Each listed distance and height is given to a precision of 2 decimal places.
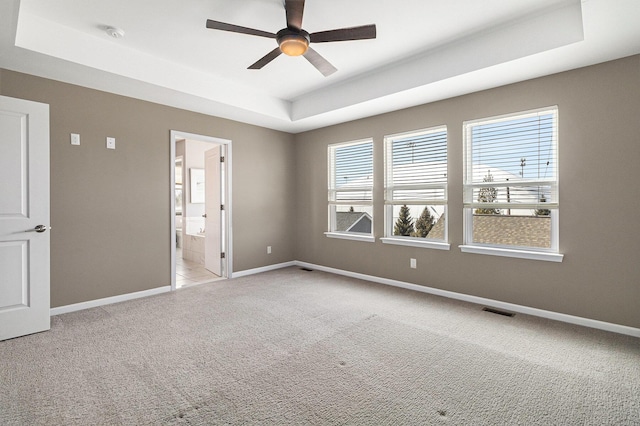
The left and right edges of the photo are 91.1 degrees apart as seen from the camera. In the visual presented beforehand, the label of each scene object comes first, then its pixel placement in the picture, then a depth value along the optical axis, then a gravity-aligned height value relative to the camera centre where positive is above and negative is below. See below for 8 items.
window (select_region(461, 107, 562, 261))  3.27 +0.28
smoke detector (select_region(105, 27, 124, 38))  2.88 +1.67
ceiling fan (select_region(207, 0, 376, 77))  2.28 +1.36
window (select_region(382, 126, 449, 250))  4.08 +0.30
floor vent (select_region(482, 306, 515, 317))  3.34 -1.10
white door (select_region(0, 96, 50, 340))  2.77 -0.05
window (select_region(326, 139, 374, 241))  4.91 +0.34
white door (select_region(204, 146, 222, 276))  5.07 +0.00
